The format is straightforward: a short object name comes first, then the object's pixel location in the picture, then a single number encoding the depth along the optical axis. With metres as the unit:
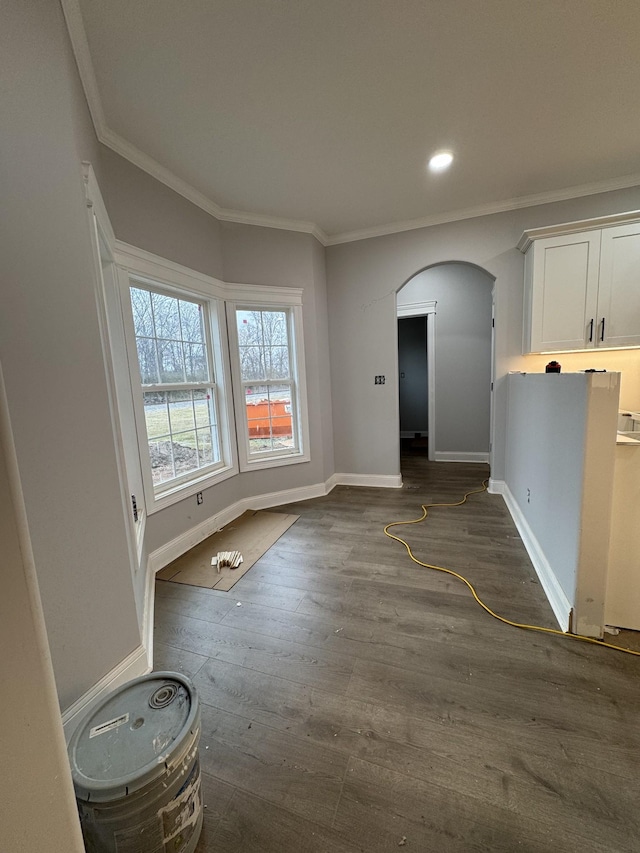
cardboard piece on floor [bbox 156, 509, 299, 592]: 2.38
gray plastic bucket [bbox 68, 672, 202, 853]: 0.82
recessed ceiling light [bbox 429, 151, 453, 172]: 2.48
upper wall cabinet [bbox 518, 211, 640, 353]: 2.62
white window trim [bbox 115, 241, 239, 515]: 2.25
